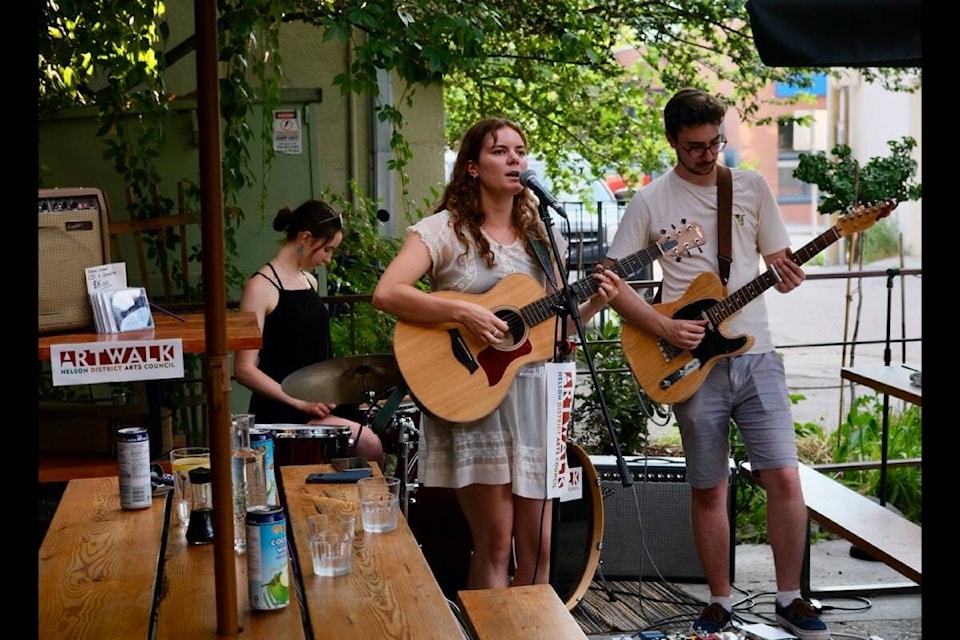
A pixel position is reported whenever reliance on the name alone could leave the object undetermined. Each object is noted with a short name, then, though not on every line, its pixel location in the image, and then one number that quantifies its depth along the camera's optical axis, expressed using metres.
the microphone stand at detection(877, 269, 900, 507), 5.23
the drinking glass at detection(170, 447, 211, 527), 2.98
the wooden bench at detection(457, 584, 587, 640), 2.44
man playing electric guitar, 4.30
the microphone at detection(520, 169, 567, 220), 3.54
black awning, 3.81
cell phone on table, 3.32
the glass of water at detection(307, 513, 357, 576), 2.58
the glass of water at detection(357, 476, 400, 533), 2.89
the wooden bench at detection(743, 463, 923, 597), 4.15
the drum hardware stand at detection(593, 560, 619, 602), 5.04
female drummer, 4.77
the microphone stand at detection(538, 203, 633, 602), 3.48
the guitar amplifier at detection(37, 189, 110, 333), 3.23
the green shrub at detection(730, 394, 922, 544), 6.00
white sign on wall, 7.25
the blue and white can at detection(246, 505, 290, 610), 2.31
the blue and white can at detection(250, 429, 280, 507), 2.95
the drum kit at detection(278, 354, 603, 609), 4.14
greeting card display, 3.22
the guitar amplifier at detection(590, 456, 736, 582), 5.18
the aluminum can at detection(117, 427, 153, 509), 3.05
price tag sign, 3.32
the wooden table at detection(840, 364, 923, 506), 4.45
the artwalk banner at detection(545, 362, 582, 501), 3.72
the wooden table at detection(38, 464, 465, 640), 2.31
